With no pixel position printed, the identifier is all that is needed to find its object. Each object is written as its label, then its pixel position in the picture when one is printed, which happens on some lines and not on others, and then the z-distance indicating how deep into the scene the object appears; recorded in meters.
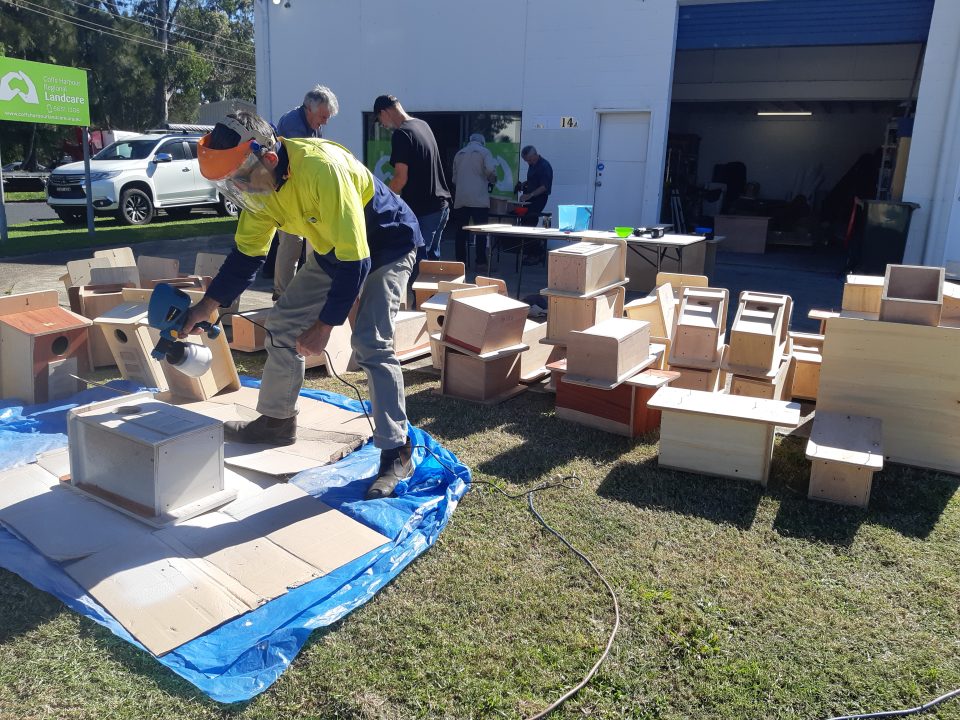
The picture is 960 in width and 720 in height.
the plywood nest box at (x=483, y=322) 4.77
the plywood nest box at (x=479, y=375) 4.83
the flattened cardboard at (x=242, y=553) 2.78
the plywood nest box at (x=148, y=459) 3.03
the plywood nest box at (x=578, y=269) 5.14
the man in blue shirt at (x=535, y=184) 11.02
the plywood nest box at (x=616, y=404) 4.30
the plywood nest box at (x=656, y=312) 5.50
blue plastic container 8.09
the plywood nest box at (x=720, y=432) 3.67
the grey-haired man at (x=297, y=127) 5.46
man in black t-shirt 6.22
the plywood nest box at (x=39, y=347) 4.54
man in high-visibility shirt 2.88
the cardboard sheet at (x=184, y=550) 2.59
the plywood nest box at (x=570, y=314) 5.18
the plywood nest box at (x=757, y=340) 4.38
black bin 10.04
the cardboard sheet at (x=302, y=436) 3.70
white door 11.99
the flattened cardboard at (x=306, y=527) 2.97
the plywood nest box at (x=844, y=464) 3.45
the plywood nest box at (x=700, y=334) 4.66
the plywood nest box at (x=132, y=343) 4.80
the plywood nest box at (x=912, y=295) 3.79
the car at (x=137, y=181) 14.77
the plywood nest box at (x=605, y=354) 4.27
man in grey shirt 9.55
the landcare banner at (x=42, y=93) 10.83
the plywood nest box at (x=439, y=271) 6.86
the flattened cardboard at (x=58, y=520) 2.88
